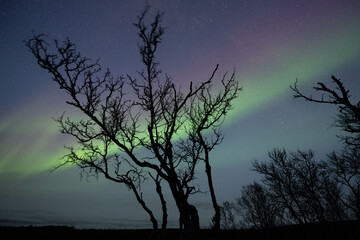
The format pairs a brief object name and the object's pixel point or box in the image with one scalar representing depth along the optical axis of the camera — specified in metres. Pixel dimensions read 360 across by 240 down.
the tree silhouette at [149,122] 9.98
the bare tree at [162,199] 13.49
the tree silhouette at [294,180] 25.77
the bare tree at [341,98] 8.21
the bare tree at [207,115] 12.00
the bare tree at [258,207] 37.47
